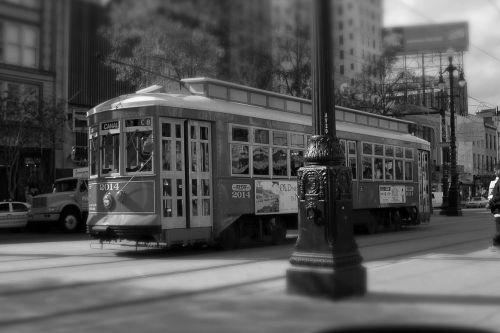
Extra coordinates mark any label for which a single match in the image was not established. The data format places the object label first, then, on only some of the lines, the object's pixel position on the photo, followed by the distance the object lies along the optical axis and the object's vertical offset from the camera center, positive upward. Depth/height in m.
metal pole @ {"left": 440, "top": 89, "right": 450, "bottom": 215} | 34.40 +1.13
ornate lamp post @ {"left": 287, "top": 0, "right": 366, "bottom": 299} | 7.36 -0.19
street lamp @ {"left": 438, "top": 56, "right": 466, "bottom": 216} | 30.94 +0.83
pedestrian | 13.30 -0.12
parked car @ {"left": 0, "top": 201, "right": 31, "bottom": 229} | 24.06 -0.36
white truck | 23.42 -0.03
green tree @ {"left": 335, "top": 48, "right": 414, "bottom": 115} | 30.91 +5.80
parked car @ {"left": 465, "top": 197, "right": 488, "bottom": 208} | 50.47 -0.50
